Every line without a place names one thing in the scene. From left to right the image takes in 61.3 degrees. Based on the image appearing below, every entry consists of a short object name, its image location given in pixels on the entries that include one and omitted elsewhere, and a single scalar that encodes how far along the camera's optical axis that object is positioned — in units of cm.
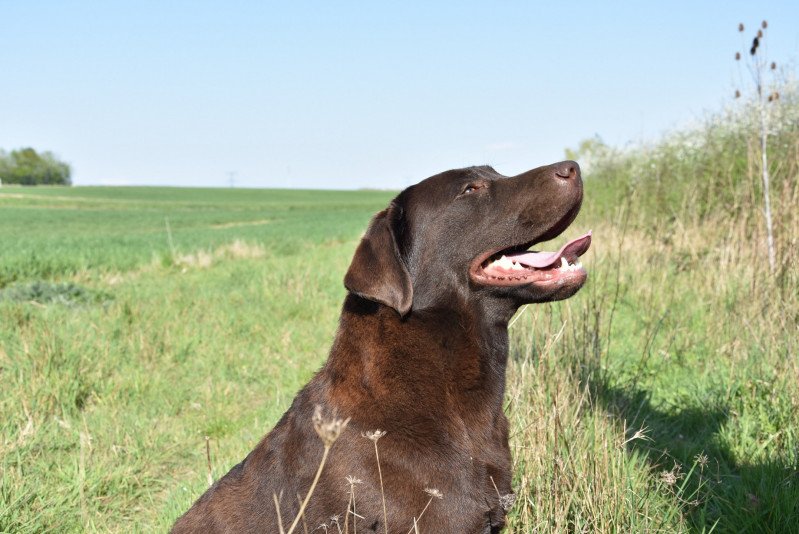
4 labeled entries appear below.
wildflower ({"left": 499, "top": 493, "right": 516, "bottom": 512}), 245
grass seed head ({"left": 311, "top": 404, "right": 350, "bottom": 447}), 144
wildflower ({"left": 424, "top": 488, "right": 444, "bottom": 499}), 213
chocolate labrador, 237
